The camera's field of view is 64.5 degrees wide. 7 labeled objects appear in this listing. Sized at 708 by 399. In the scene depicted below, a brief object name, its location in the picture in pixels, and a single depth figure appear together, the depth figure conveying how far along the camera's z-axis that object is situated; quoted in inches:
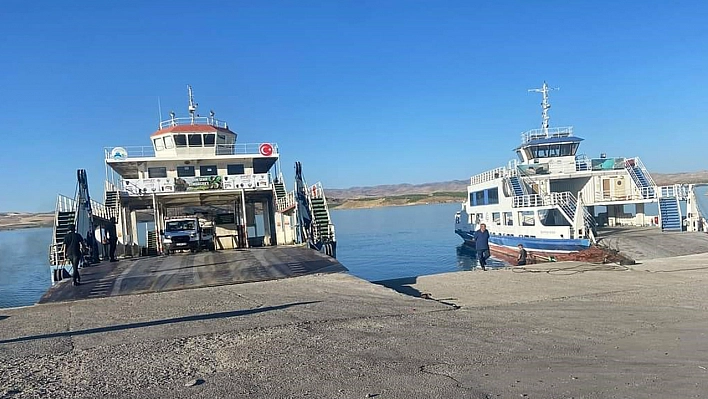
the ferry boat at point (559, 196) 1059.3
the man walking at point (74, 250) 605.0
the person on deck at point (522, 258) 959.0
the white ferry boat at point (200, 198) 984.9
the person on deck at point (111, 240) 919.9
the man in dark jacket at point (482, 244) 730.2
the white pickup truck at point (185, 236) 979.3
